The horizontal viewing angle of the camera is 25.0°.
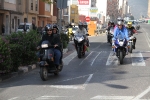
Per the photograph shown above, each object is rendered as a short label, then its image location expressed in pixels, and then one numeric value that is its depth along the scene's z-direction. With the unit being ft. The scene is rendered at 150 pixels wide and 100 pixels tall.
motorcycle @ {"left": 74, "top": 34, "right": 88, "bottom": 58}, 53.18
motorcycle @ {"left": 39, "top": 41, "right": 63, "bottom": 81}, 33.17
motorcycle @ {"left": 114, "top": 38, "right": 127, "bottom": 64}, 44.75
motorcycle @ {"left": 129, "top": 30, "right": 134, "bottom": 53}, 58.98
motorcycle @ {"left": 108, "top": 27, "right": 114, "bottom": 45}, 76.43
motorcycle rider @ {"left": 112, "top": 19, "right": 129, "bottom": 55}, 46.01
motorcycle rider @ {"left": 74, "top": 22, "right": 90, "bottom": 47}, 55.58
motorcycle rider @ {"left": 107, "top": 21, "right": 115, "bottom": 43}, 78.12
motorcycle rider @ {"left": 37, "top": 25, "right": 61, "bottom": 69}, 35.35
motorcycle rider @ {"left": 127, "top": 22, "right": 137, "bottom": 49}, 62.38
